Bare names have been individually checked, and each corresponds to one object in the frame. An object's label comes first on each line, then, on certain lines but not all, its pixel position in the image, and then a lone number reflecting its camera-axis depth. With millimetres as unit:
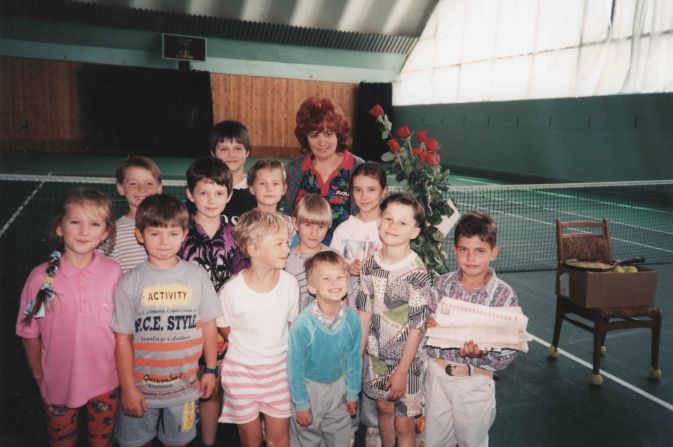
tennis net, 7926
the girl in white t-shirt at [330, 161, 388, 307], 3303
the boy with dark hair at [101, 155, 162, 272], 3088
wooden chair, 4109
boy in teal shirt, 2594
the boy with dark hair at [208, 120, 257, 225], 3514
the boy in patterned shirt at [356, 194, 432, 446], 2791
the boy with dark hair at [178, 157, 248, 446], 2982
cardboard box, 4082
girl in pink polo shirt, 2490
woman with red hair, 3828
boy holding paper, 2727
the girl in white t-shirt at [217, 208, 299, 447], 2641
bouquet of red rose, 3822
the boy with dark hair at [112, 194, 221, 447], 2512
